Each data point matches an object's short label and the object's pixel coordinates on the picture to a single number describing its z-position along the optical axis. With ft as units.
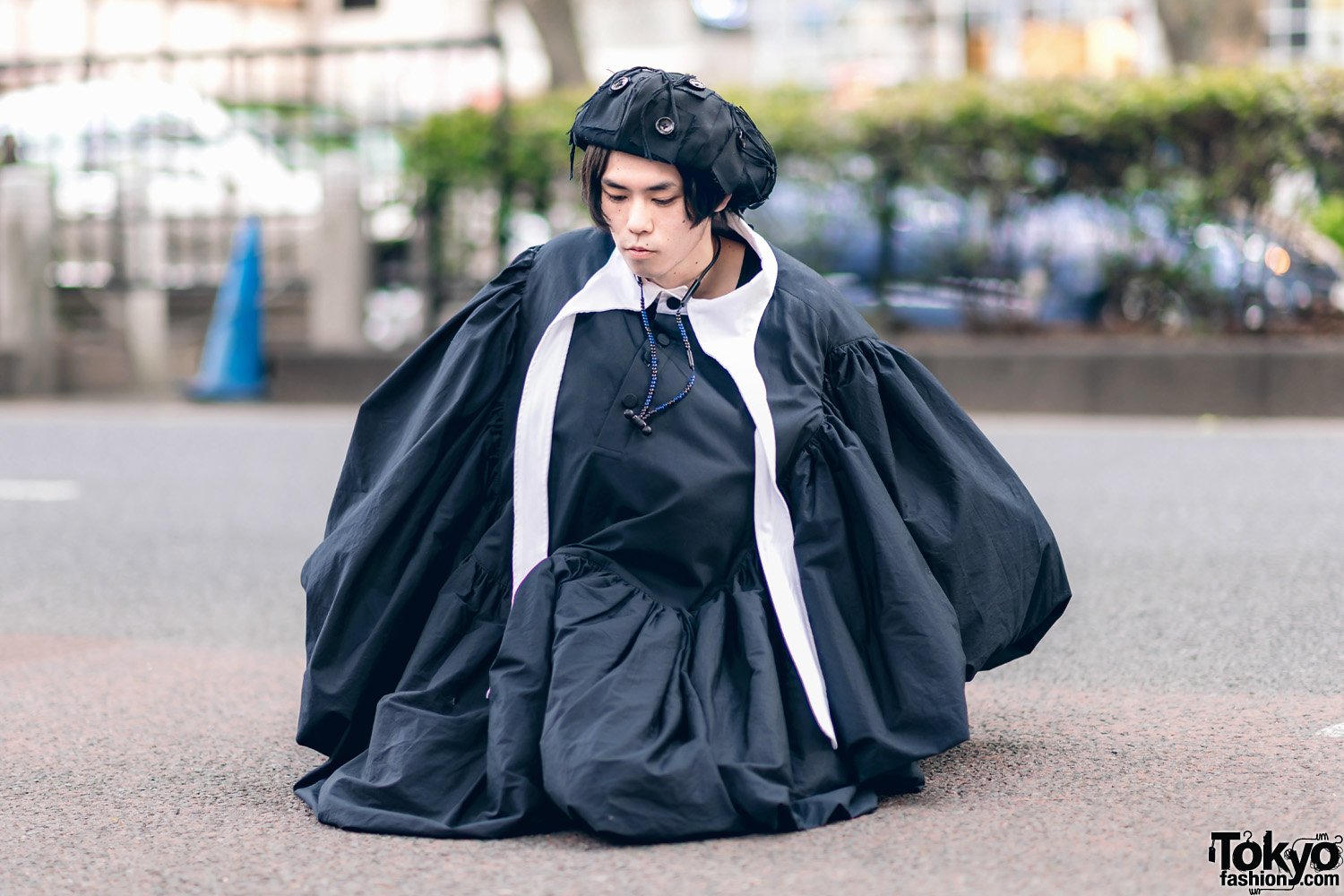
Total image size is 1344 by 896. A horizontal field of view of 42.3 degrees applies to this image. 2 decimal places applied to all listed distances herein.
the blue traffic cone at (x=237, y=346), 38.42
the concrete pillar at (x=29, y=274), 41.24
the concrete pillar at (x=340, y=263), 39.24
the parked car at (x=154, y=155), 40.98
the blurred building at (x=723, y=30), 75.77
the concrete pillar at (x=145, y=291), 41.57
